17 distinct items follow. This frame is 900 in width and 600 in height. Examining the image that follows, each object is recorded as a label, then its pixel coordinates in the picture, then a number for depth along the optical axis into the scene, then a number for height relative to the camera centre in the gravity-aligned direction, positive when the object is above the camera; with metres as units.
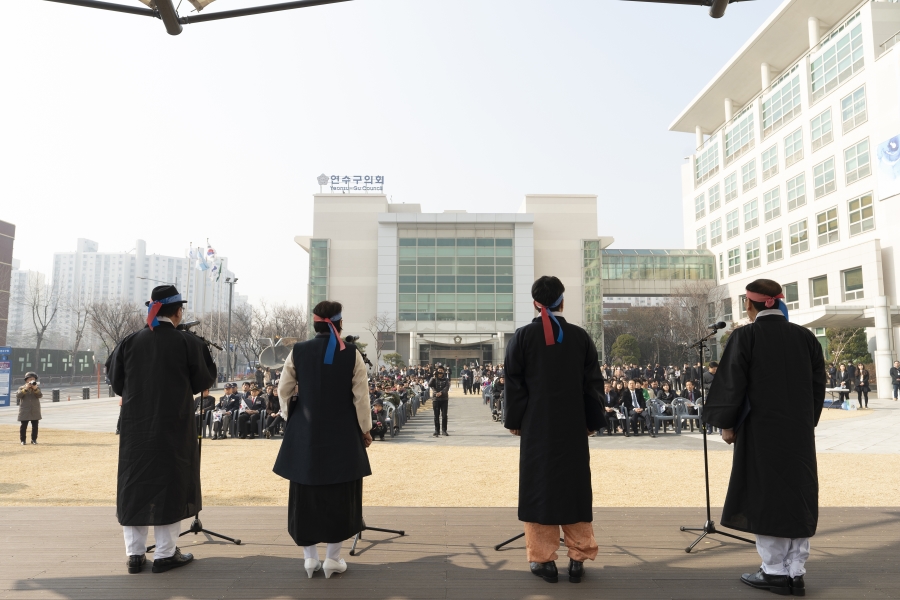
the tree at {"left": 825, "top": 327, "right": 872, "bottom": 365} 27.78 +1.31
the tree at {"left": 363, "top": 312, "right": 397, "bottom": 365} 48.51 +3.88
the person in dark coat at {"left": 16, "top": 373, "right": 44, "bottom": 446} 12.82 -0.65
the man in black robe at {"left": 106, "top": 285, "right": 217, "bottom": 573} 4.03 -0.38
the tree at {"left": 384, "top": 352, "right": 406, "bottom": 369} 46.62 +1.12
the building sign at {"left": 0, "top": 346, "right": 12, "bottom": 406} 22.45 -0.27
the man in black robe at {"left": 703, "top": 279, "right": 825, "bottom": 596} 3.67 -0.36
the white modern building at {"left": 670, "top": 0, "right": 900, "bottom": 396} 27.80 +12.25
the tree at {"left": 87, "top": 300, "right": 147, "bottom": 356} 43.34 +4.20
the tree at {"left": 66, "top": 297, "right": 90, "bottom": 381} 46.10 +3.64
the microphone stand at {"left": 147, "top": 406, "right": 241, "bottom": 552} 4.74 -1.24
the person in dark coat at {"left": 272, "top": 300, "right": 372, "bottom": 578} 3.91 -0.45
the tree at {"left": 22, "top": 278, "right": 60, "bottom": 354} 43.51 +5.98
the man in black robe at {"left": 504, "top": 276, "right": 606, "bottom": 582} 3.81 -0.32
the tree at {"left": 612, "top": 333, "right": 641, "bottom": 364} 39.91 +1.74
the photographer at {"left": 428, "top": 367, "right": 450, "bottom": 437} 14.43 -0.60
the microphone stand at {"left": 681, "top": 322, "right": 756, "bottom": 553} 4.62 -1.19
